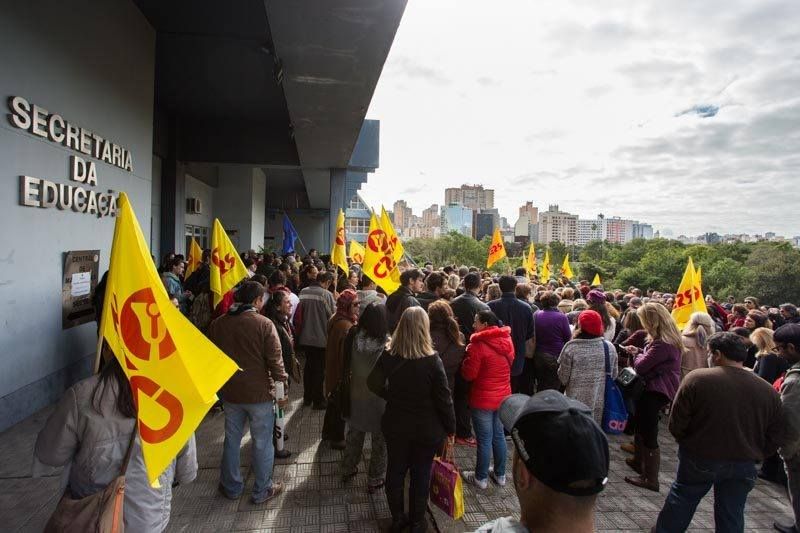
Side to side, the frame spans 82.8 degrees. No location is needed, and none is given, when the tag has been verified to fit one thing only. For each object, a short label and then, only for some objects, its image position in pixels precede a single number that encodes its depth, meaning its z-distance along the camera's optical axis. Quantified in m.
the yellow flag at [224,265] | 5.95
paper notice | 6.22
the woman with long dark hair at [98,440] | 2.26
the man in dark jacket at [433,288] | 6.21
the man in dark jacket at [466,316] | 5.26
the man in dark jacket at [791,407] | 3.35
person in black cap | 1.22
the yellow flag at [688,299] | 7.22
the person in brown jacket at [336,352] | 4.87
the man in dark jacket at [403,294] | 5.94
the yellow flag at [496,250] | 13.05
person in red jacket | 4.27
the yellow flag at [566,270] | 15.04
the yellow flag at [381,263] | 6.96
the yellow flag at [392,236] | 7.39
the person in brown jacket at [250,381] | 3.80
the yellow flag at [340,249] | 10.08
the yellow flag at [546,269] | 15.18
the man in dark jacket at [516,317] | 5.59
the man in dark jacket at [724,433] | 3.25
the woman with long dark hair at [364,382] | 4.05
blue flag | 16.50
